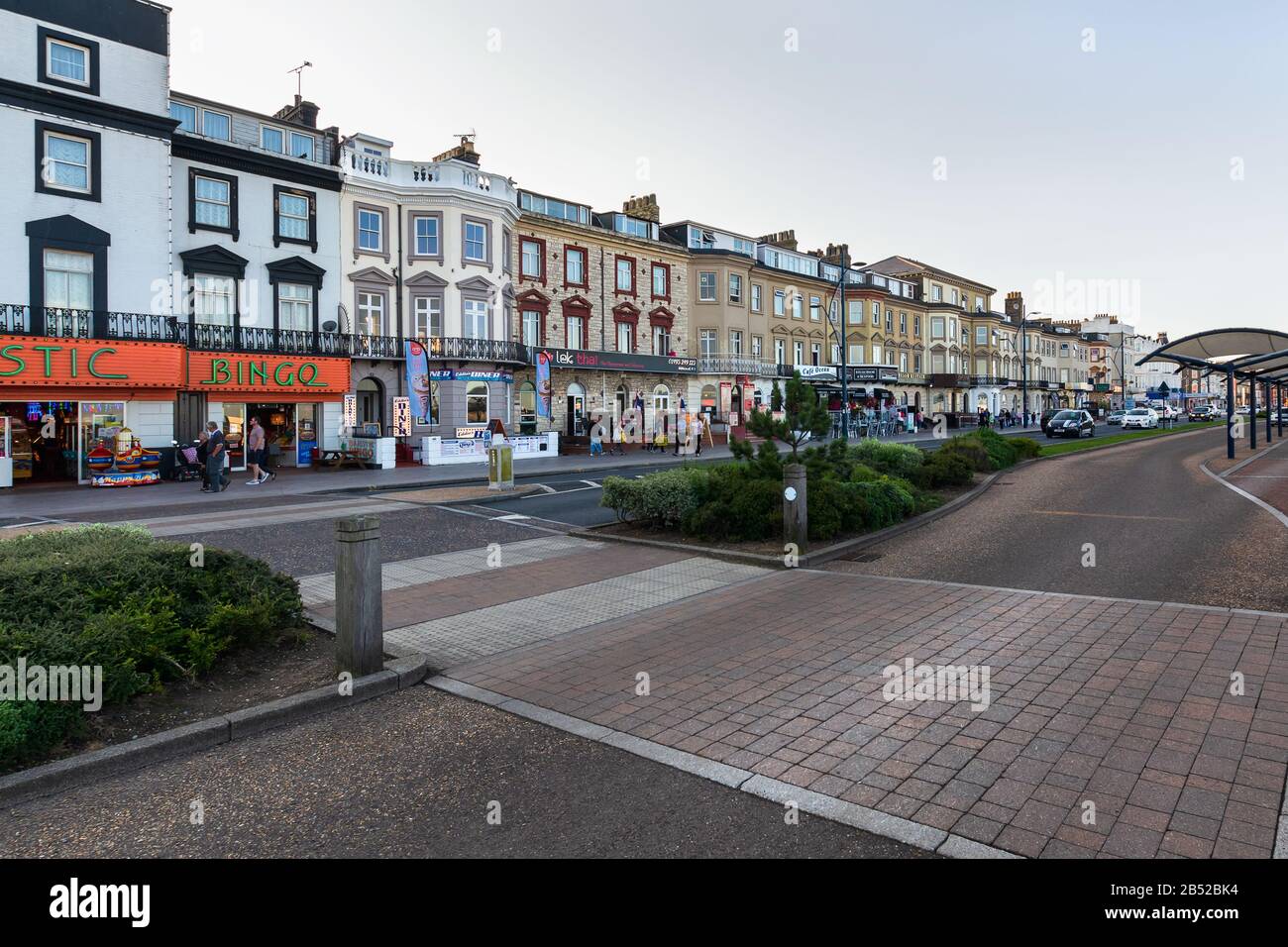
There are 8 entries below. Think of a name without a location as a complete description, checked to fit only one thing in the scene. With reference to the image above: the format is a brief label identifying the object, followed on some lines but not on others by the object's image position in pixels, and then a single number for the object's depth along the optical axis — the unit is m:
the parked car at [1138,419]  58.69
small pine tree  12.42
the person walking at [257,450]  24.45
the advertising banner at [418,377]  32.38
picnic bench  30.00
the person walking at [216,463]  21.84
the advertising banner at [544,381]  37.34
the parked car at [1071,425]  42.75
